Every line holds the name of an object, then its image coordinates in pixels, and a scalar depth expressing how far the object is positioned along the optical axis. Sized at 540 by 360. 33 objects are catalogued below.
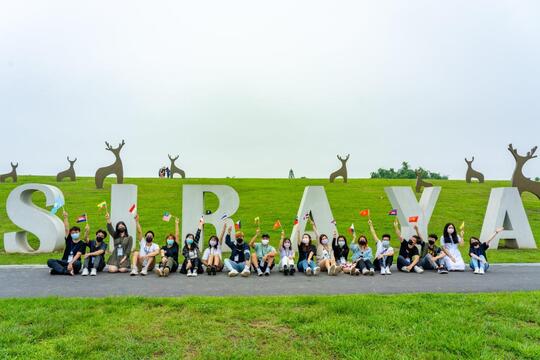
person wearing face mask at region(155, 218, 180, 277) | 9.41
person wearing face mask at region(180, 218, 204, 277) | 9.85
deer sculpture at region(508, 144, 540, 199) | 19.81
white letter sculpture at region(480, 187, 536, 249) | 14.16
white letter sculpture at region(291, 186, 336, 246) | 12.59
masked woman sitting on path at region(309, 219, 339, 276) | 9.79
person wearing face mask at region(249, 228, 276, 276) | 9.88
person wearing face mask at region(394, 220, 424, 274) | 10.25
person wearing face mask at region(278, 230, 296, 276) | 9.84
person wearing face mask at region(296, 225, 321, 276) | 9.84
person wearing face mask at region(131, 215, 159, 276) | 9.95
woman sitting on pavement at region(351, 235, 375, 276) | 9.80
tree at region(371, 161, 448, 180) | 61.75
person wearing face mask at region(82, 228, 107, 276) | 9.87
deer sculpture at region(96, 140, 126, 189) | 28.30
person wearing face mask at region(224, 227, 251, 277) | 9.86
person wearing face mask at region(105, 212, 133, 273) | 10.16
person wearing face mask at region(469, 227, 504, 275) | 10.12
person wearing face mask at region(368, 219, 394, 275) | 10.09
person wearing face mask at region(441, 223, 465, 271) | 10.42
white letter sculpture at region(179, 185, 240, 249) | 12.38
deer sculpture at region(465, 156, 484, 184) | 37.78
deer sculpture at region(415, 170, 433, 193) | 29.48
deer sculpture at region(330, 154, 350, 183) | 35.79
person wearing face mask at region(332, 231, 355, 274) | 10.44
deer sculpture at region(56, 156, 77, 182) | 35.00
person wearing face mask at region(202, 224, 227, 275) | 9.81
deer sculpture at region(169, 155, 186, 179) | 42.41
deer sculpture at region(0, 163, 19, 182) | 34.28
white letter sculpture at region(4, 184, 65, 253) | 12.77
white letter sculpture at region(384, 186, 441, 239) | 13.28
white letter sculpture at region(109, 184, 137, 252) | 11.89
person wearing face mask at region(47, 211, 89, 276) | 9.60
